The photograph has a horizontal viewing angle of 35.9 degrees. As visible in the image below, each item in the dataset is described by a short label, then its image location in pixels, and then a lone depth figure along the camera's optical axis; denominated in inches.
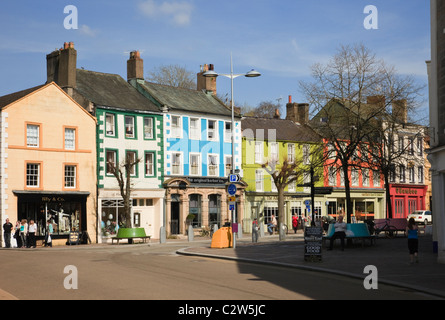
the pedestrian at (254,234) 1521.9
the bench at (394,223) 1563.1
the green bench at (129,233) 1656.0
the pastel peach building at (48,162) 1706.4
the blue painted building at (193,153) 2105.1
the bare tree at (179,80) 2741.1
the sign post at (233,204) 1252.2
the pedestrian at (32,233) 1587.1
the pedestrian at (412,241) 862.5
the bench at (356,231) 1211.2
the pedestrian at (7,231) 1573.0
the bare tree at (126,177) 1824.6
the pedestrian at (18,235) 1609.3
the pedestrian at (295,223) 2205.7
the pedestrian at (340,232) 1147.6
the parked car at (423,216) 2741.1
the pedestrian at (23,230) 1609.3
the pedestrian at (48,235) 1643.7
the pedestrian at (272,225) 2197.3
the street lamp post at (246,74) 1358.1
